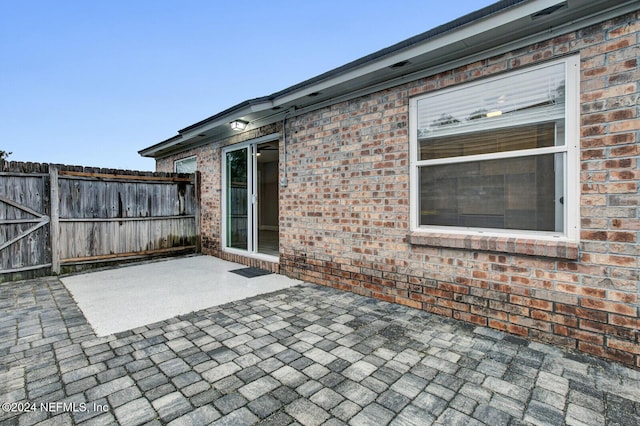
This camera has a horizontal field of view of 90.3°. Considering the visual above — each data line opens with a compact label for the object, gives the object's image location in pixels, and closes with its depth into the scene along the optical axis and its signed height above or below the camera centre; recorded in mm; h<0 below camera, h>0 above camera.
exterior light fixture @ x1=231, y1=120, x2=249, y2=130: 5582 +1506
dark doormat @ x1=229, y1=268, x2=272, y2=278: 5191 -1069
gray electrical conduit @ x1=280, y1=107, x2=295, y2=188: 5105 +933
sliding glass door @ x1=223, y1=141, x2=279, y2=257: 6198 +185
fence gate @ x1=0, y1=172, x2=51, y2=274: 5016 -186
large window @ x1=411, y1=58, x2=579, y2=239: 2656 +494
